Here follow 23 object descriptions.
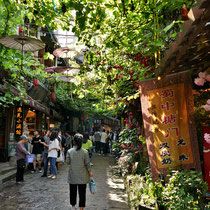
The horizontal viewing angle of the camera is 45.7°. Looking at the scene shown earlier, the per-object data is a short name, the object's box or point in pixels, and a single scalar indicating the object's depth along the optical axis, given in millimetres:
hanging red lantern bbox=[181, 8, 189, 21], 2973
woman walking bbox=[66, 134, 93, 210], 5797
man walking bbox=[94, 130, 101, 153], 21672
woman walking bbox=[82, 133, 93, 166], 11791
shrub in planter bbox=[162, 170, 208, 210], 3957
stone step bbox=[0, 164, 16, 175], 10891
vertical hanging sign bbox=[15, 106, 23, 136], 14648
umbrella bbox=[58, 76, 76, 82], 13439
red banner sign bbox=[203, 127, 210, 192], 4875
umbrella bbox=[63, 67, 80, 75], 12100
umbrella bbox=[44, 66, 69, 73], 12136
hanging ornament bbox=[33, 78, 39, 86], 14367
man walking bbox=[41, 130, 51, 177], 10820
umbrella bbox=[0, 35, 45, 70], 7078
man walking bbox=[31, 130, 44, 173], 12057
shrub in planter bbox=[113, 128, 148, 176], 7678
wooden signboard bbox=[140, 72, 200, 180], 4598
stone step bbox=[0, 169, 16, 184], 9633
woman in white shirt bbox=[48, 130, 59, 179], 10375
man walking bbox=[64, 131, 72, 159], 16091
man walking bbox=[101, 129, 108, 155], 21181
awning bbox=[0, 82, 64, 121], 11508
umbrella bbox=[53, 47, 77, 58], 10670
